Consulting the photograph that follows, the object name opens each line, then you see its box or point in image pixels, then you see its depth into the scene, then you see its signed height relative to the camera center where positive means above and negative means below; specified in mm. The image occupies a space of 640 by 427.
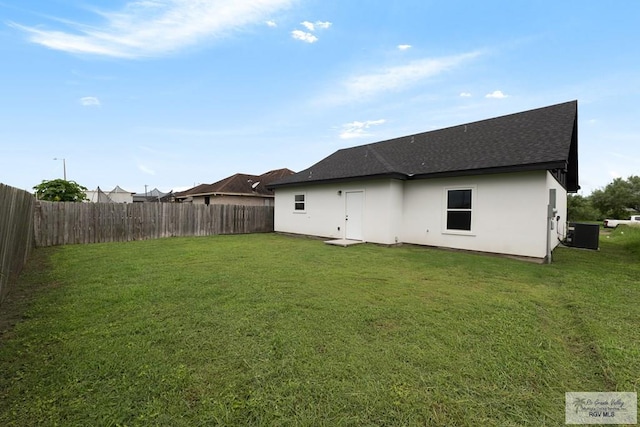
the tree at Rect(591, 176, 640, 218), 34469 +1124
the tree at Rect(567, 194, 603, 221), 27797 -335
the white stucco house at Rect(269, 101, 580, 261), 7578 +597
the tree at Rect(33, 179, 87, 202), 18184 +881
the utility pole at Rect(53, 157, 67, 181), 30859 +3922
